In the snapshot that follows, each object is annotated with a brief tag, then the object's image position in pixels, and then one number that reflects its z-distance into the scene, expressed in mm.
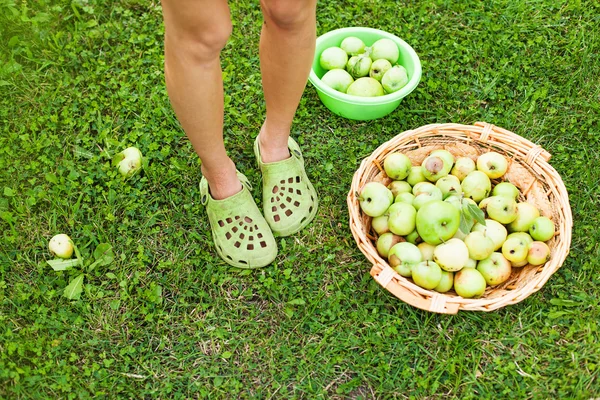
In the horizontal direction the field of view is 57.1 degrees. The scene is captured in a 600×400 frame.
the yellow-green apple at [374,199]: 2598
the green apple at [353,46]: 3254
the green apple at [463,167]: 2797
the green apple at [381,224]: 2646
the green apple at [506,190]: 2707
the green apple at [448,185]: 2688
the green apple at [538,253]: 2461
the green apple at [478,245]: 2480
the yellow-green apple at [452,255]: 2424
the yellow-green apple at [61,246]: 2680
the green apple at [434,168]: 2717
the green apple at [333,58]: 3186
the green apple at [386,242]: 2588
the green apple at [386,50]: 3184
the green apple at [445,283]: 2488
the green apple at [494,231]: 2570
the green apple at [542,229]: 2553
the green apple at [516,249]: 2500
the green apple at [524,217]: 2621
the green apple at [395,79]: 3047
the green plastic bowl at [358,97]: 2973
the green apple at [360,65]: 3156
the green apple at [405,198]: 2668
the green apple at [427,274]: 2412
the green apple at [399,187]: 2770
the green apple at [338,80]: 3119
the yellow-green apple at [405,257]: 2465
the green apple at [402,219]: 2543
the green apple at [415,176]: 2787
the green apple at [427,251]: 2537
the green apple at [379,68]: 3129
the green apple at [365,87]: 3059
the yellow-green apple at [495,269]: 2496
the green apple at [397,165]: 2734
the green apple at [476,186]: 2691
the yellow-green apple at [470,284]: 2439
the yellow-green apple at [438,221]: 2447
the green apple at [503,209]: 2580
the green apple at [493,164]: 2744
